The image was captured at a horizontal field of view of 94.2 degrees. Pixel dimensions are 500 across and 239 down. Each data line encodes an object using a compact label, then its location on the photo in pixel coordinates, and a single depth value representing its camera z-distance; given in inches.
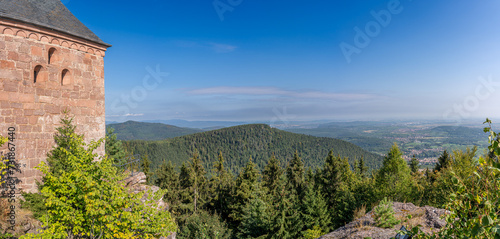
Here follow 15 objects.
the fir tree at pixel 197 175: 1617.9
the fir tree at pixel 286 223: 887.1
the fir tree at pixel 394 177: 906.7
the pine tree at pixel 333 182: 1478.0
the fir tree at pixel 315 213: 1089.4
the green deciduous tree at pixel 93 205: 265.3
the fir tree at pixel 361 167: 2085.4
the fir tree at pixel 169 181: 1549.0
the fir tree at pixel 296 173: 1769.2
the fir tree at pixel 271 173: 1665.8
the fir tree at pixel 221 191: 1692.9
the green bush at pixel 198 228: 863.7
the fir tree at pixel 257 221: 918.4
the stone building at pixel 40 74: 413.1
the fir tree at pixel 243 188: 1395.2
